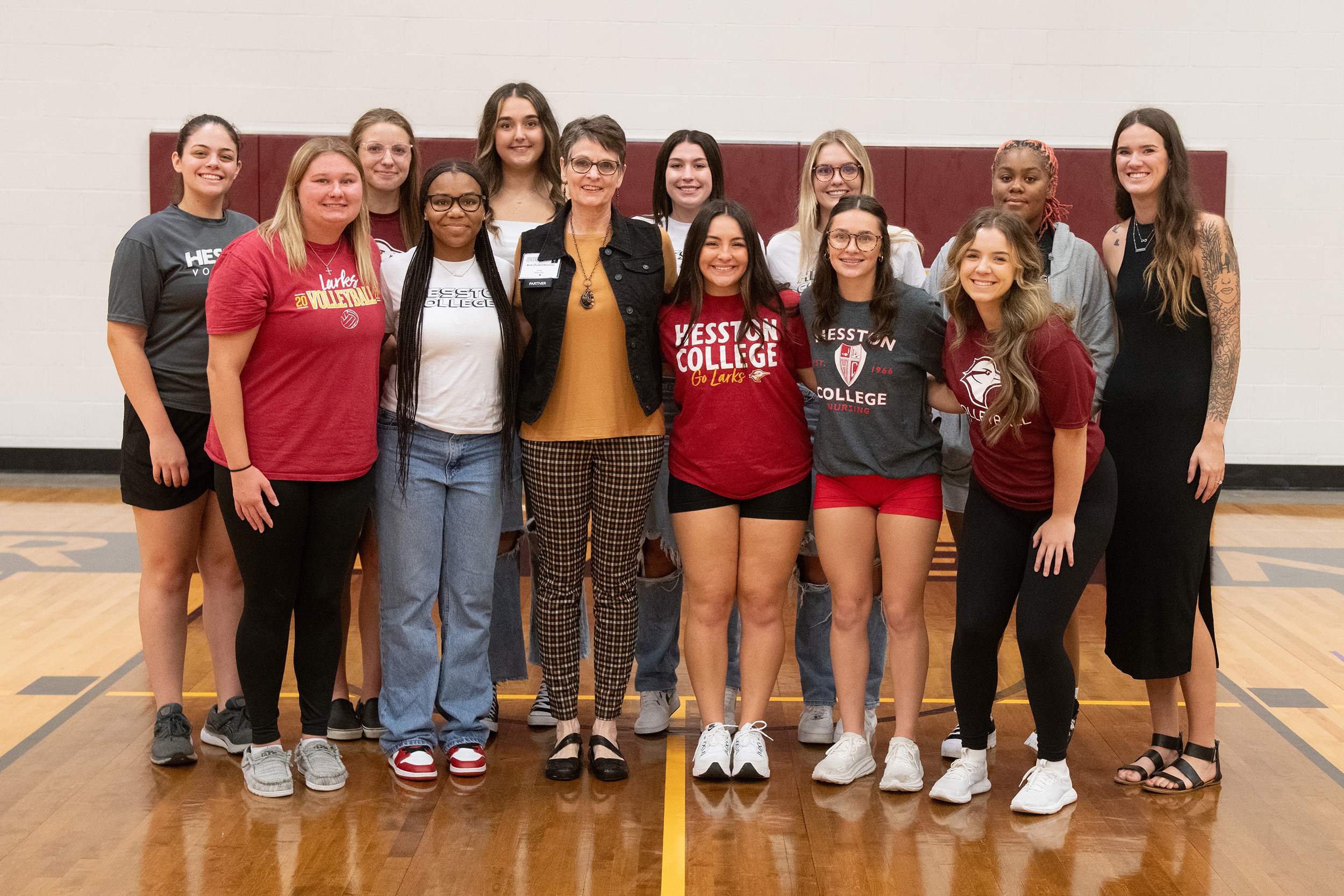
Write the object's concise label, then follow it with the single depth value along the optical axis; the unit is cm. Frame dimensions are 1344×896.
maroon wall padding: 689
